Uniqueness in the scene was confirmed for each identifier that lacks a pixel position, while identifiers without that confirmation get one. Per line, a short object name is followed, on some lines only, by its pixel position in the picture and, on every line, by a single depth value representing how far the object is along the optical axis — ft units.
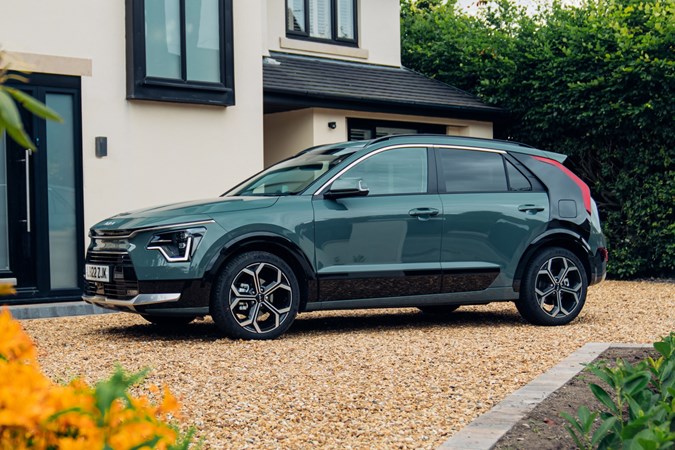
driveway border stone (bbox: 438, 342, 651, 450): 13.00
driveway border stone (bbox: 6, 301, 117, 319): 33.71
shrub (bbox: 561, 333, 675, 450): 9.73
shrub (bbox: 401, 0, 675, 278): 45.93
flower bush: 4.35
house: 36.09
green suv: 25.13
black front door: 35.78
